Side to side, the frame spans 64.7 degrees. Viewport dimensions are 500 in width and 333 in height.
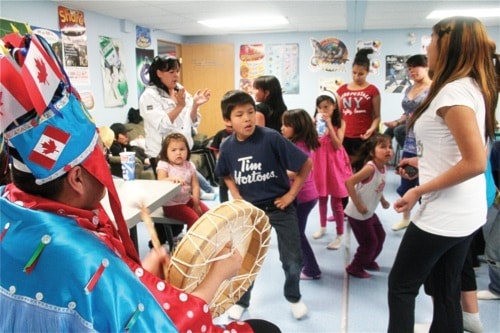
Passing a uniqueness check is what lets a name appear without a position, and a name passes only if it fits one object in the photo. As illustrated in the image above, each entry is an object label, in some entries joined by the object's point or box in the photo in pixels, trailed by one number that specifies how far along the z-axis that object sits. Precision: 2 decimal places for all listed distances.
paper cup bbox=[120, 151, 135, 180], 2.17
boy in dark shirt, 1.93
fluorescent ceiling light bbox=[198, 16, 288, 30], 5.49
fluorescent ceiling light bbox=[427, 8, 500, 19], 5.13
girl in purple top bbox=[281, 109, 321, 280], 2.40
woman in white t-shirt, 1.25
